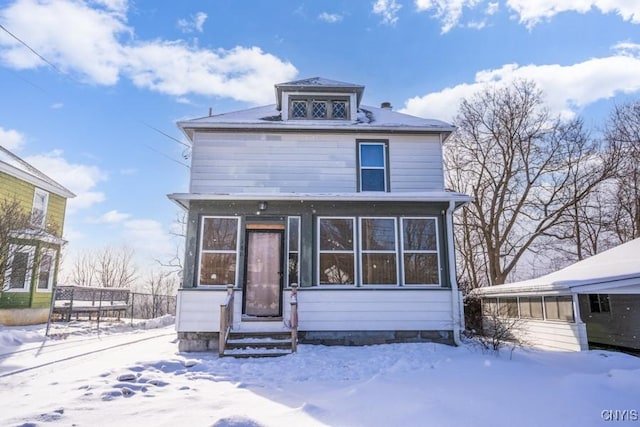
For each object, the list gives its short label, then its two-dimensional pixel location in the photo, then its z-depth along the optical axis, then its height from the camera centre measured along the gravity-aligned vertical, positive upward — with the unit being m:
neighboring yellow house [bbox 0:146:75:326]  10.44 +1.40
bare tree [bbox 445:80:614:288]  19.03 +5.72
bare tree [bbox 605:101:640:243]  17.62 +5.28
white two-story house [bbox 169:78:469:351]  8.36 +1.25
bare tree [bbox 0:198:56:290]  10.02 +1.19
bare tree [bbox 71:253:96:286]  31.89 +1.16
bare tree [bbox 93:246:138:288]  31.64 +1.42
